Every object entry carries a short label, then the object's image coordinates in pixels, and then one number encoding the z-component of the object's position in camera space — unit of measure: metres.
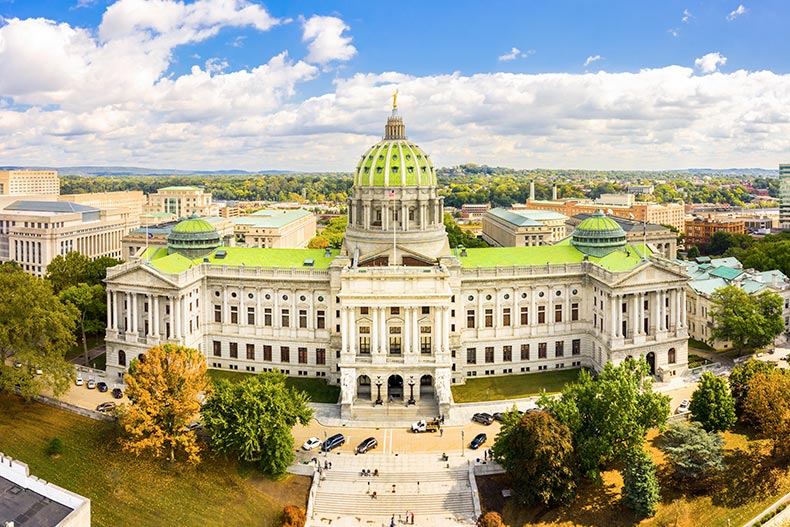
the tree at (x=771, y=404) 73.99
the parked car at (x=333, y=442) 80.20
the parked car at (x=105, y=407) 88.57
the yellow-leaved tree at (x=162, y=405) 73.50
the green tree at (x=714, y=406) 79.25
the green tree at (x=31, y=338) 85.94
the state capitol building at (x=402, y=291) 100.62
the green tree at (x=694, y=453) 71.12
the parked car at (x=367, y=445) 79.81
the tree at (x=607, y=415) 71.62
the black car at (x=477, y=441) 80.69
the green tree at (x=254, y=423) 72.69
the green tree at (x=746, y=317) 105.19
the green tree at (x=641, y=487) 67.88
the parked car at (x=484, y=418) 87.69
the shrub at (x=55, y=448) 78.31
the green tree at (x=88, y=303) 113.00
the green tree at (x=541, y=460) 67.56
